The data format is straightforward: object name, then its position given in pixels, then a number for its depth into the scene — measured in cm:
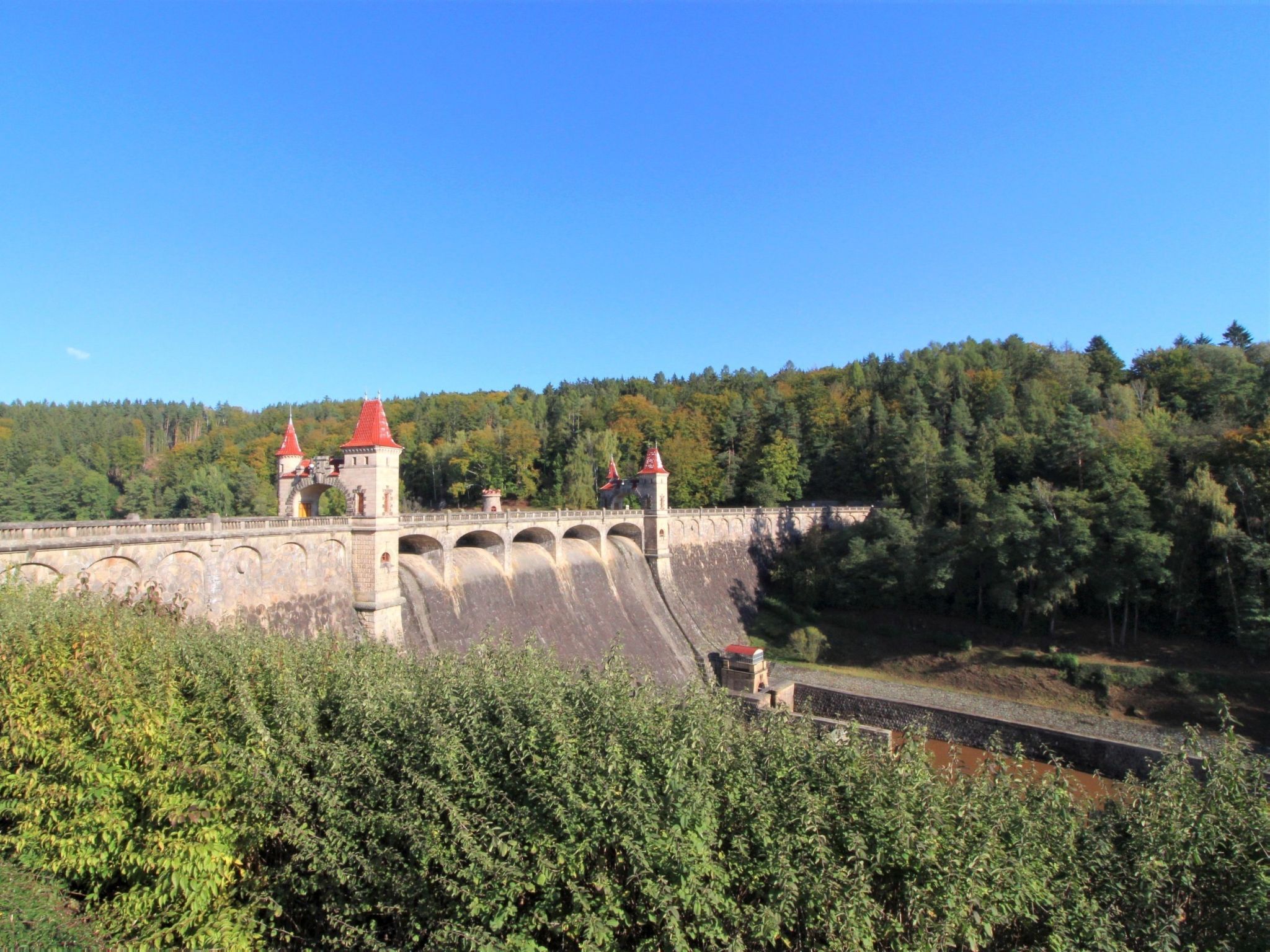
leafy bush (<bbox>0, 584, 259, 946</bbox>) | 848
